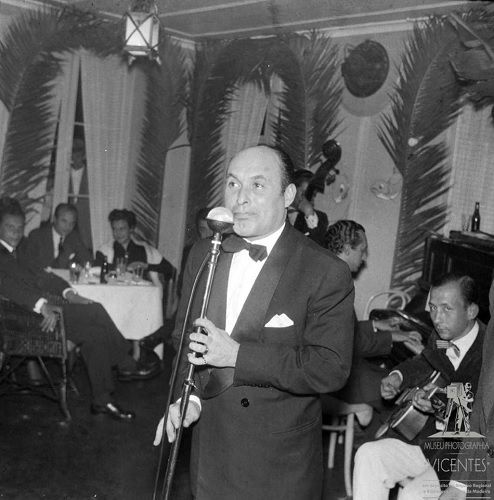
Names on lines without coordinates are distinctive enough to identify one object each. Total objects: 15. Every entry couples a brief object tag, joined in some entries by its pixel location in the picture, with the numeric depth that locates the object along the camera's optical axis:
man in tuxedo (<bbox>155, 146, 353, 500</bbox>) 2.07
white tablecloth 5.99
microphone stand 1.87
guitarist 3.22
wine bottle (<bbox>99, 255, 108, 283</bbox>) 6.17
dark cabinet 4.63
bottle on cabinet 5.75
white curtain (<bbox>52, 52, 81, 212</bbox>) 8.02
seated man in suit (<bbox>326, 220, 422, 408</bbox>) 4.18
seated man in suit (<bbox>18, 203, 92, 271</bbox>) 6.62
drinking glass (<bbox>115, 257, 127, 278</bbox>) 6.36
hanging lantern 5.48
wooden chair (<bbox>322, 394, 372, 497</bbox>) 4.19
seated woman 6.68
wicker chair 5.21
